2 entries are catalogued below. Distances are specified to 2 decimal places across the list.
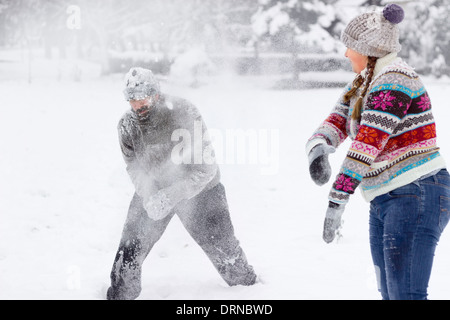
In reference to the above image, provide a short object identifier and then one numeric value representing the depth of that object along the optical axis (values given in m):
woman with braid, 4.74
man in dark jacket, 6.89
